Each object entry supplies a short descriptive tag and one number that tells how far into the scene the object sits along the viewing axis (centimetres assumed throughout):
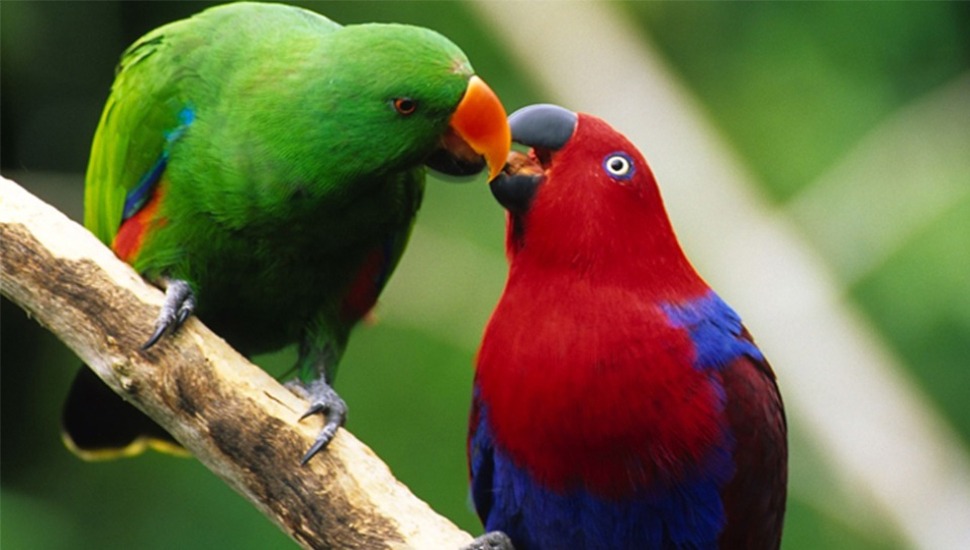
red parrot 605
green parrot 664
